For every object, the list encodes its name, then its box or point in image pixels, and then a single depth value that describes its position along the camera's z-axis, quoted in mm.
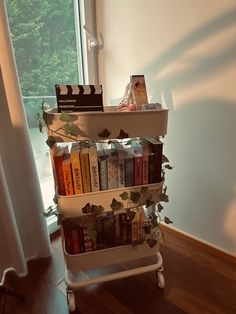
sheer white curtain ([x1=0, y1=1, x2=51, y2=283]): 1062
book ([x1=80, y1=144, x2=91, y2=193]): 993
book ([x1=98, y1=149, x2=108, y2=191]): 1021
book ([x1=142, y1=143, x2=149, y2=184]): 1057
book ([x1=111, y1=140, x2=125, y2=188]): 1033
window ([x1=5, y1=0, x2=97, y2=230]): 1295
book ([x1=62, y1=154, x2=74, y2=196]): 987
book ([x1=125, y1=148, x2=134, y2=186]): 1043
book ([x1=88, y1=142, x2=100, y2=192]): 999
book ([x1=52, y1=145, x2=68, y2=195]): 984
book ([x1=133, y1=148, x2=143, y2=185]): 1048
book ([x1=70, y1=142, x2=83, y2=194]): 983
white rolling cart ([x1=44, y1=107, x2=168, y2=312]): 935
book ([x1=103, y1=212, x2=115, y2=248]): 1132
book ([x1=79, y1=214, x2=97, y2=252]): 1065
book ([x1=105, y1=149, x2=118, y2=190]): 1026
